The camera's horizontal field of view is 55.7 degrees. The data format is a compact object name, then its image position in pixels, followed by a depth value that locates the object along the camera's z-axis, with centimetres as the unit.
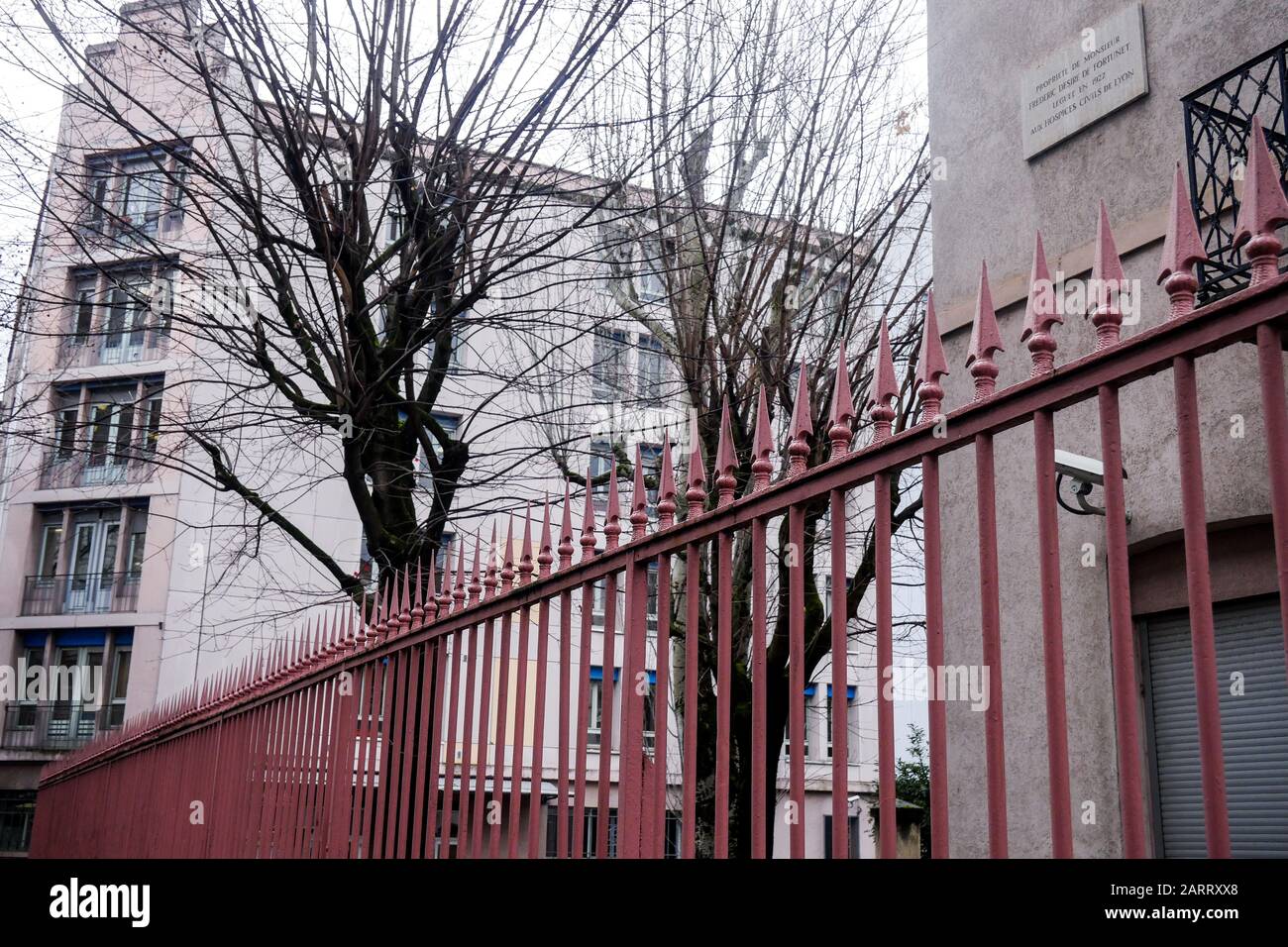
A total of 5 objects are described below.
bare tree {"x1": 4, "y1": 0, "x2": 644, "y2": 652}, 680
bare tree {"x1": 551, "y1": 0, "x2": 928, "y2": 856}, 1088
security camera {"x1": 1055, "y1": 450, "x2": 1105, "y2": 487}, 620
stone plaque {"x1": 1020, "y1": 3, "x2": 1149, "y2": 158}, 805
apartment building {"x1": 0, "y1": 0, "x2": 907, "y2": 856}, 2727
